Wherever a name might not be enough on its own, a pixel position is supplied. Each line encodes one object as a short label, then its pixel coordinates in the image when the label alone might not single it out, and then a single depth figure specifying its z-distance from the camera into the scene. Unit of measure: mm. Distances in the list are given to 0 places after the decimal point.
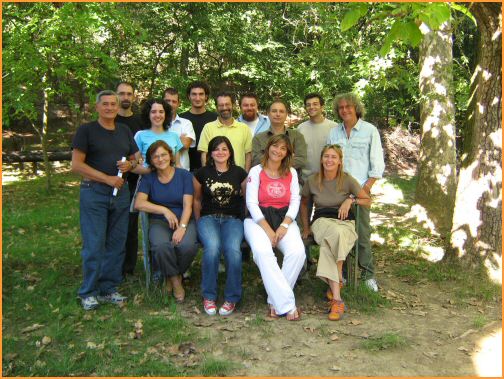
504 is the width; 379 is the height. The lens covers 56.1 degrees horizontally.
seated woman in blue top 4559
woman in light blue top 4887
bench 4652
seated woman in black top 4473
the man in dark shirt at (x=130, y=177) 4977
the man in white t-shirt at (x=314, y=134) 5312
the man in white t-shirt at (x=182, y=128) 5168
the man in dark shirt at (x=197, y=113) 5387
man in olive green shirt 4977
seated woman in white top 4348
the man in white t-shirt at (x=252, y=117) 5312
